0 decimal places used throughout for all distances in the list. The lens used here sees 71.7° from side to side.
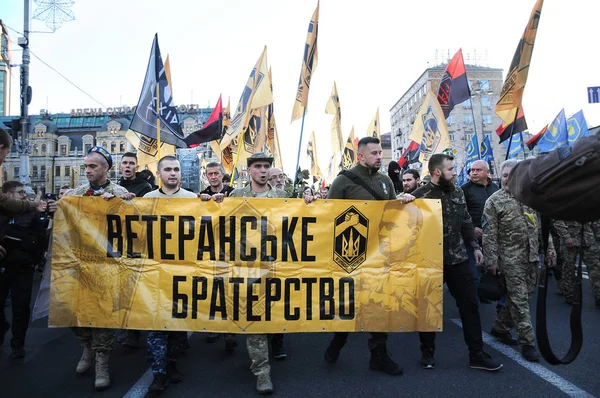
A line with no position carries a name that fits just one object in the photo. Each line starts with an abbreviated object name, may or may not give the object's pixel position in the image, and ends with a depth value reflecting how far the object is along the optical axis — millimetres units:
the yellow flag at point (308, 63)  10000
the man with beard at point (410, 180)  7434
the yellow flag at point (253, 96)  9641
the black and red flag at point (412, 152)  14809
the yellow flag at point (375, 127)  19125
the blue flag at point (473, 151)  18489
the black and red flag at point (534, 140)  18812
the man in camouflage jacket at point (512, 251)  4398
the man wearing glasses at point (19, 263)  4695
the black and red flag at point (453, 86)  11539
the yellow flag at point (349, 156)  19766
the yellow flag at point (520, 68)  7281
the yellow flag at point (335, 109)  15797
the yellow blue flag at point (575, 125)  17047
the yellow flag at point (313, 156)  25875
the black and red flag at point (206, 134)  9938
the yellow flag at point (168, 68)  10238
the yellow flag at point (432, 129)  12195
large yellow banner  3916
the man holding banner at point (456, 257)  4062
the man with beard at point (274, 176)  8031
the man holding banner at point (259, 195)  3582
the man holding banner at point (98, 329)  3771
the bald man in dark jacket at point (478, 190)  6363
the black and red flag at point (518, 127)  9087
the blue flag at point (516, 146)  20906
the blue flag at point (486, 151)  18878
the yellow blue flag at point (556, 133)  17156
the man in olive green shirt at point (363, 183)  4234
